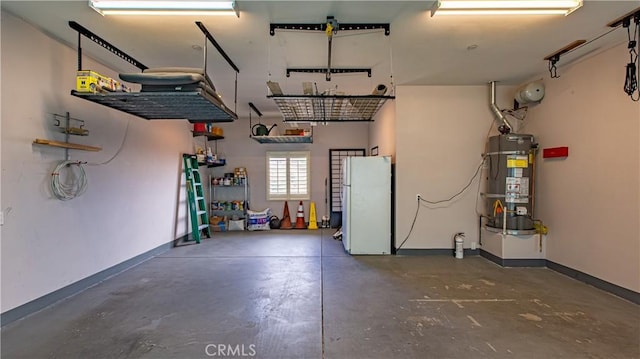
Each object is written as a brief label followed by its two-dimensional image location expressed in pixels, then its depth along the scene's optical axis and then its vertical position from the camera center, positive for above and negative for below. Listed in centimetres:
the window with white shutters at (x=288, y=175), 792 +11
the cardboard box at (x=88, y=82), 275 +91
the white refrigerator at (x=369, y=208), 506 -49
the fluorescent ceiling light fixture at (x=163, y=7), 248 +148
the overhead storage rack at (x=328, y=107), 379 +107
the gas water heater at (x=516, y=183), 430 -5
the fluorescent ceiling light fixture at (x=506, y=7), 249 +149
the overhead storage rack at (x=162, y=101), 280 +80
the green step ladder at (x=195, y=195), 614 -36
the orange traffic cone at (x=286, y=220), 774 -108
